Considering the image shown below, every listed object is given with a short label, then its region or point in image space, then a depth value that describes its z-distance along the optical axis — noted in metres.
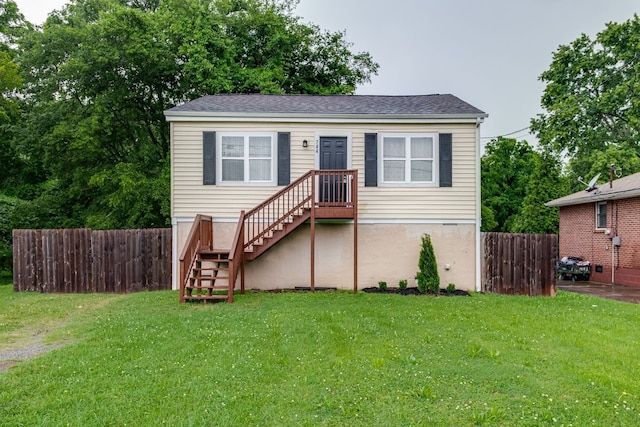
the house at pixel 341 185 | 9.97
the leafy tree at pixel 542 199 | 19.78
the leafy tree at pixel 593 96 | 21.05
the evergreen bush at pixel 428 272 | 9.57
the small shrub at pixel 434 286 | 9.55
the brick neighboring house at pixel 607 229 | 13.70
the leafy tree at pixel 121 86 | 15.27
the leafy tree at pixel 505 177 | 25.56
